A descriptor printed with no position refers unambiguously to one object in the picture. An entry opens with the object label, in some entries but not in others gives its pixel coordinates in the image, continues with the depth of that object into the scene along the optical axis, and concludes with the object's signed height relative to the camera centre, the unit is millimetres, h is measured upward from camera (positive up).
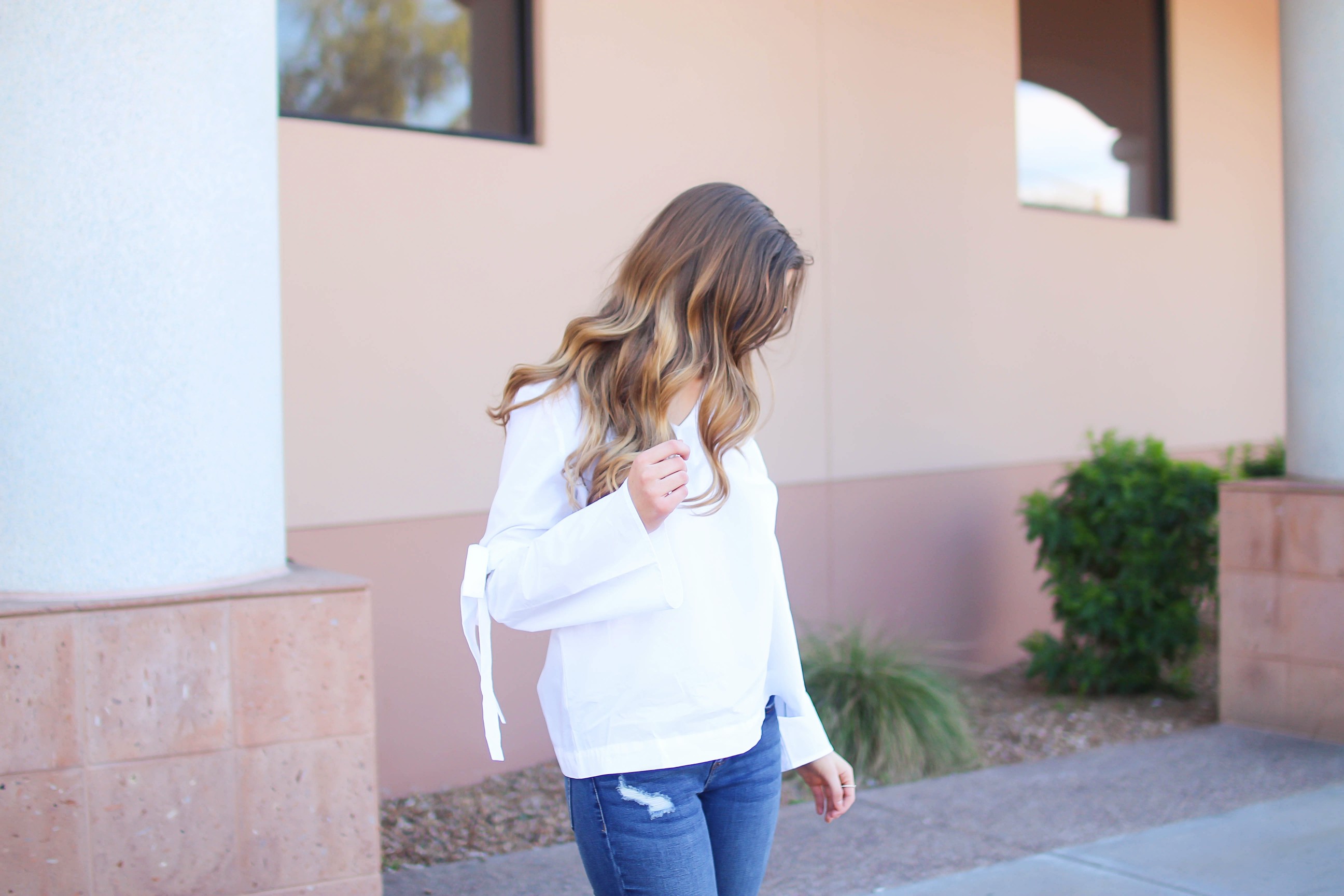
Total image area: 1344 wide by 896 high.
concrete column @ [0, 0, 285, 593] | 2779 +375
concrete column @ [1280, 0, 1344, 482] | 5469 +937
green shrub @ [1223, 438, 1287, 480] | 6223 -169
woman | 1824 -169
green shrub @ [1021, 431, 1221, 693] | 6070 -661
